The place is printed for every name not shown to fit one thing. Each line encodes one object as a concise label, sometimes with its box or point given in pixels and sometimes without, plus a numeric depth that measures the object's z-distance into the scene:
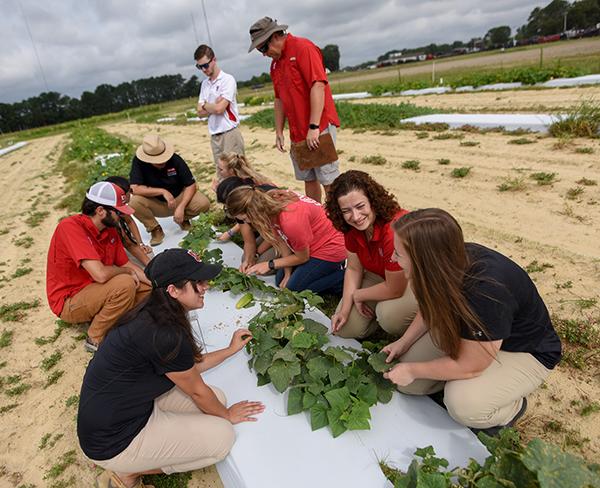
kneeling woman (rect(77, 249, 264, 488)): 1.60
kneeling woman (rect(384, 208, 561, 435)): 1.47
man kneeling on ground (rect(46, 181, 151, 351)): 2.66
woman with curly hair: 2.20
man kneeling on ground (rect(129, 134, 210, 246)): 4.20
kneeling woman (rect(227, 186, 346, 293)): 2.78
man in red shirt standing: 3.37
